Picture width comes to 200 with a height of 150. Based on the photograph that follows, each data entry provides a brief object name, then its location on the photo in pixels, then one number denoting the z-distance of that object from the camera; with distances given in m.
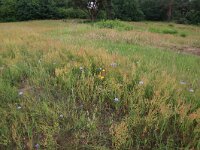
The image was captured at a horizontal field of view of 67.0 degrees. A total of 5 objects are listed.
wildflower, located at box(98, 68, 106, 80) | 2.30
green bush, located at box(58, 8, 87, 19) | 28.53
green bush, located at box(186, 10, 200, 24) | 32.69
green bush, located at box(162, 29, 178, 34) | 13.63
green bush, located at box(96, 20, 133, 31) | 11.88
